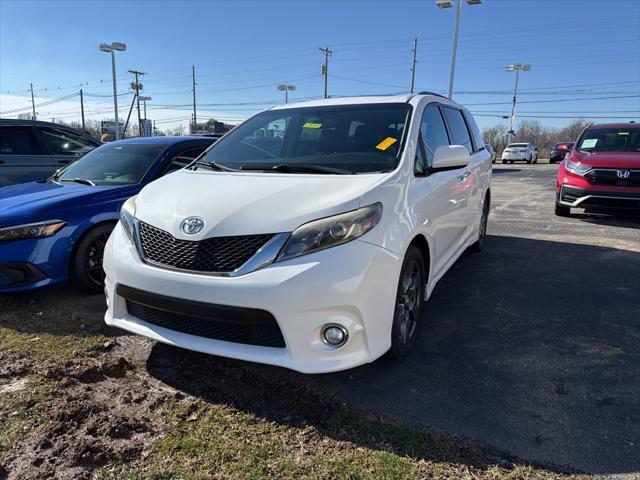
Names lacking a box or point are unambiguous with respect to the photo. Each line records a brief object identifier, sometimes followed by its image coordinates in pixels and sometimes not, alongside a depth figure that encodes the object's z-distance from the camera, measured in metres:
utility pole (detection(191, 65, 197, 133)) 52.97
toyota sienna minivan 2.44
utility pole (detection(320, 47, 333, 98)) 44.91
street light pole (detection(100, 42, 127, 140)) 31.03
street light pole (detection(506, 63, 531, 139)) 40.16
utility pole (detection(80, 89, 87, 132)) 65.40
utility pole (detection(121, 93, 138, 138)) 47.68
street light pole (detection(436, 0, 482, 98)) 20.34
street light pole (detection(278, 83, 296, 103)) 44.38
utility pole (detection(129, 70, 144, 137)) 46.52
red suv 7.57
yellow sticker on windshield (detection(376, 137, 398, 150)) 3.31
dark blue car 3.86
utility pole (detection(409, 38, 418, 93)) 42.42
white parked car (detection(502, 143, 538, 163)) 31.91
